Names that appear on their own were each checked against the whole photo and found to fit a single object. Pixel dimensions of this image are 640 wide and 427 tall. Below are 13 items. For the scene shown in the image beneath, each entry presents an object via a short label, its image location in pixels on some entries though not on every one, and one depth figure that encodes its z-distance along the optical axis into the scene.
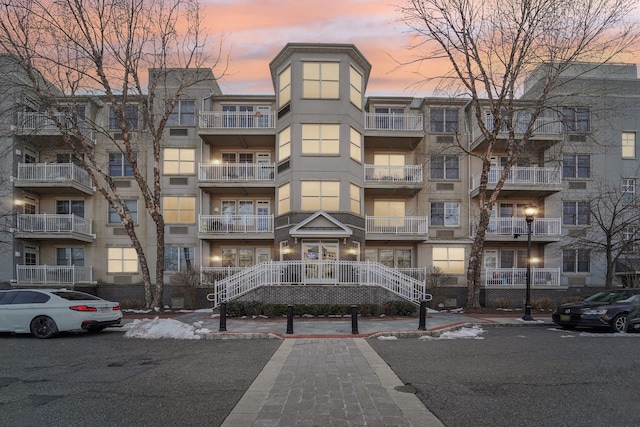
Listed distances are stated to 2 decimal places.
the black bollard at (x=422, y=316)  12.45
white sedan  11.07
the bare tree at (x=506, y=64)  17.80
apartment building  21.09
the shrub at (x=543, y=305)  19.06
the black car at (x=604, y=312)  12.59
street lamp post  15.38
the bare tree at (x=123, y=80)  16.80
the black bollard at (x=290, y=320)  11.69
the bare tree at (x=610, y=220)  20.58
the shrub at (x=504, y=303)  19.88
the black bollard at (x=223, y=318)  12.03
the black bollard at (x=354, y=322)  11.57
